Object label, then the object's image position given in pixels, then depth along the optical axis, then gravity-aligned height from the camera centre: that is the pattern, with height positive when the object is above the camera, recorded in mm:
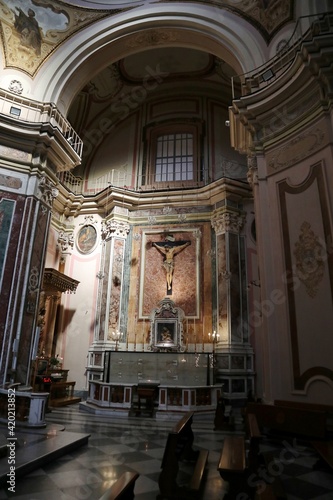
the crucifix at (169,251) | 12116 +3606
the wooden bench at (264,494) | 2343 -807
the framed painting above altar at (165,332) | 11141 +903
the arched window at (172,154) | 13586 +7523
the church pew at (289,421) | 4848 -735
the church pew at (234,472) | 2756 -760
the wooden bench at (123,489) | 2053 -726
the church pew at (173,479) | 2996 -936
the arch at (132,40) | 9148 +8098
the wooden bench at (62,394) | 9770 -937
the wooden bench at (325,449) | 3475 -829
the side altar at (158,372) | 8281 -252
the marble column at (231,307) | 10414 +1667
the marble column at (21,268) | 7488 +1894
